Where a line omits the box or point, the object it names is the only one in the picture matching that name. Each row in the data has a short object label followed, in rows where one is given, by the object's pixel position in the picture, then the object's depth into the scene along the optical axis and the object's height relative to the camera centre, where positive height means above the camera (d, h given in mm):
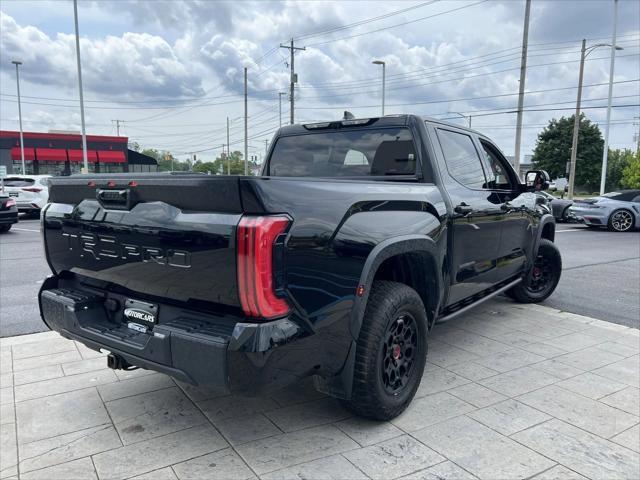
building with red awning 41344 +1772
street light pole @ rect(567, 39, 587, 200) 26406 +3945
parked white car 16344 -564
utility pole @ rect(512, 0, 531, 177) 21334 +4845
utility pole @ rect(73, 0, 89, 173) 22266 +4492
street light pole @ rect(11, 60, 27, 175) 32750 +4531
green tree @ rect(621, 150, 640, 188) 34375 +361
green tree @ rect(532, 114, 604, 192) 51688 +2938
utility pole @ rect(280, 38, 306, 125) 34188 +5825
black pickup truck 2232 -490
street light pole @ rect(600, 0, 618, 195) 24562 +3324
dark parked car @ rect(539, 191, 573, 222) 17656 -1053
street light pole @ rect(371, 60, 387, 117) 32062 +7054
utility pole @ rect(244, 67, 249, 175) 40100 +4333
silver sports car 15016 -988
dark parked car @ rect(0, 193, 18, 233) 12328 -963
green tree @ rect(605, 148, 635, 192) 54188 +967
